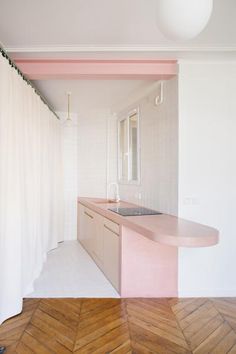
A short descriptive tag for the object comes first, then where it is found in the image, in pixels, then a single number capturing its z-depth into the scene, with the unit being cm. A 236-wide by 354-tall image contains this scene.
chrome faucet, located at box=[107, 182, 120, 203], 443
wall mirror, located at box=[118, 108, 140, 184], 405
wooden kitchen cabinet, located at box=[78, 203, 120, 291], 300
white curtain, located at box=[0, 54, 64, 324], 224
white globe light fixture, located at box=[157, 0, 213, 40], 123
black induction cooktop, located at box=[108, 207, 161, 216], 309
